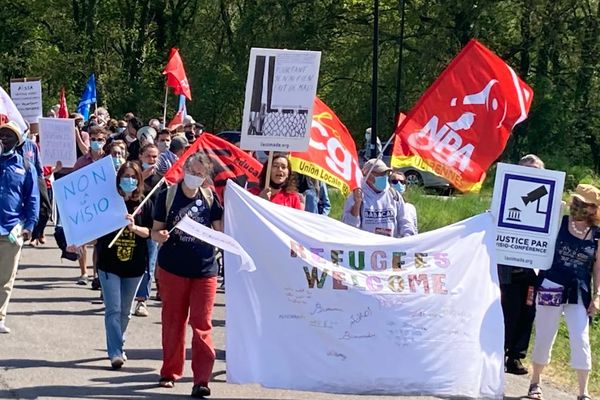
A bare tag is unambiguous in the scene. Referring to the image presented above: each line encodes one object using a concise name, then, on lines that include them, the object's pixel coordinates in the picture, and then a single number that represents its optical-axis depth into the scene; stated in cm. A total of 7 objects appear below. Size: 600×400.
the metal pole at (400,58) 3145
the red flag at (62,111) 1984
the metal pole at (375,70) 2531
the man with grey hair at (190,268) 746
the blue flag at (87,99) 2306
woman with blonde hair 777
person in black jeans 907
